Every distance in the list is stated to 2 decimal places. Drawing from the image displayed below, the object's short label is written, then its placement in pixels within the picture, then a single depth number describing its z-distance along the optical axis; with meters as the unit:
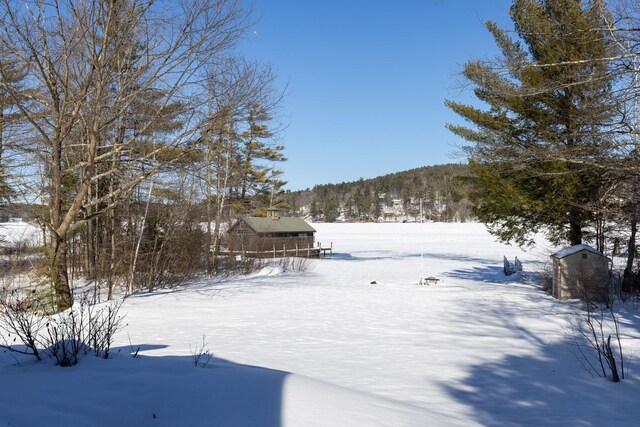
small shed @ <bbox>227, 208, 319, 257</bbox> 36.25
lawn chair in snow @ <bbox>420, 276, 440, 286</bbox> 19.14
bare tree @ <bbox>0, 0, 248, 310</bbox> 9.88
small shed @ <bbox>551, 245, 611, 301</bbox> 12.46
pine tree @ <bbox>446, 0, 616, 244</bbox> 10.93
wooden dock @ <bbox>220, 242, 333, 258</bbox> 36.21
